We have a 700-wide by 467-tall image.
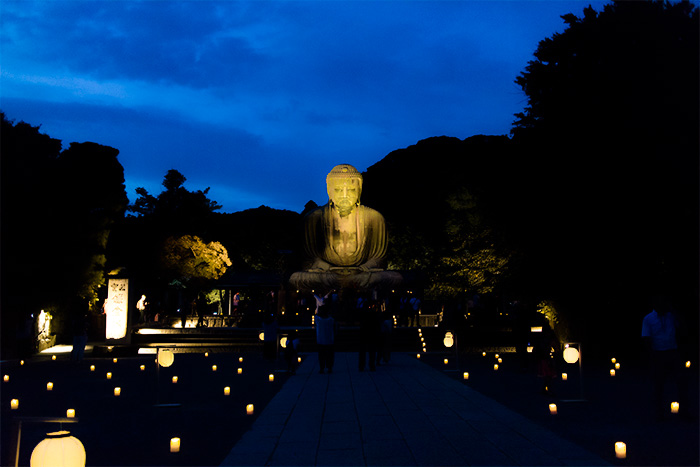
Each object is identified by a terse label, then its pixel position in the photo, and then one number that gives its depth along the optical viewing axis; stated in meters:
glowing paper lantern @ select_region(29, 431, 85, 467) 5.09
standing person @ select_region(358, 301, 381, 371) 17.26
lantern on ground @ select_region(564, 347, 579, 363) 10.99
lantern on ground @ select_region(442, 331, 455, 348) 17.22
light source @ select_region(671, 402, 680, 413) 10.24
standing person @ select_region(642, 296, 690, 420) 9.97
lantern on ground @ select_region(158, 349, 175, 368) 11.68
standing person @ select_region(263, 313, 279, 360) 19.86
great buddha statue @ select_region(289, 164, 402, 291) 32.84
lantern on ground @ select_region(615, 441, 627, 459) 7.37
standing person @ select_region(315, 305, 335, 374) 16.23
